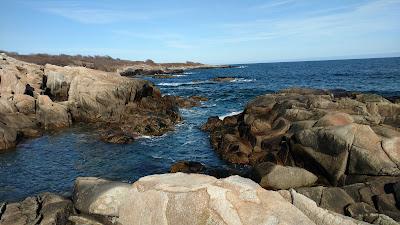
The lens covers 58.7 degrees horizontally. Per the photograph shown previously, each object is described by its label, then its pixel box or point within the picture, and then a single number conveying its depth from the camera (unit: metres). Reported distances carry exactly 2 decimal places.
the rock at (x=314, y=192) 12.71
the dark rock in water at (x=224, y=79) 91.04
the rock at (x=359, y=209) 11.49
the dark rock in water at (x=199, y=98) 52.50
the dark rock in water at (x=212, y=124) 31.94
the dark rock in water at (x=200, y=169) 19.81
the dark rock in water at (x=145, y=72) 124.38
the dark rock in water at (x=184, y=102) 46.25
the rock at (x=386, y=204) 11.67
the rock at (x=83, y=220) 11.10
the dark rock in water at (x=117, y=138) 27.64
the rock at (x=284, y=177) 15.22
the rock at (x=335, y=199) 12.22
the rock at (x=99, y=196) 10.72
